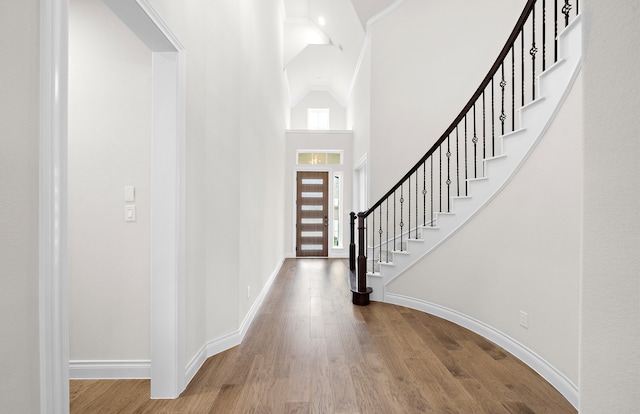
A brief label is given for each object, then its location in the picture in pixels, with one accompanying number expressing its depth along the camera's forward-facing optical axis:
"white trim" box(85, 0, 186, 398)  1.81
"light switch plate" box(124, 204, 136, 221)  2.01
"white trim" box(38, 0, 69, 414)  0.92
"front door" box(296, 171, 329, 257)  7.11
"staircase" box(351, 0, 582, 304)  1.96
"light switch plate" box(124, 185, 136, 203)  2.00
